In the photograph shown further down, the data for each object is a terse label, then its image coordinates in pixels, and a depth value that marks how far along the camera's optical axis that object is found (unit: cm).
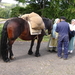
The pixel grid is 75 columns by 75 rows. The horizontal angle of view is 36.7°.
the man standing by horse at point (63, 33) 450
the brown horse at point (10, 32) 394
